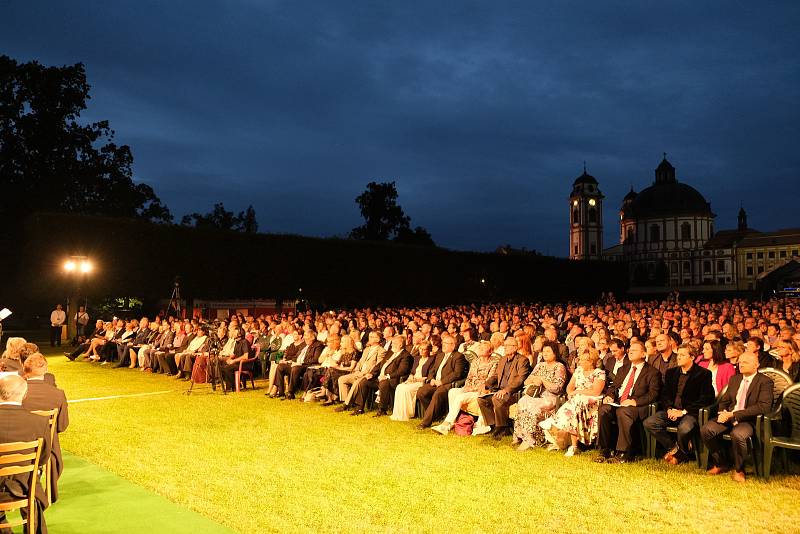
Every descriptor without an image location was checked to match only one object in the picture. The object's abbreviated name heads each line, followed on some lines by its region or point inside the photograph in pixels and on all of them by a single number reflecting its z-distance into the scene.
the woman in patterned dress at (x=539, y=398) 7.79
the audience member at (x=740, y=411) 6.33
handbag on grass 8.49
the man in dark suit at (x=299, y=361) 11.63
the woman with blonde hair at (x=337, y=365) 11.05
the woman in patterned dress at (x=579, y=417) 7.47
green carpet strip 5.09
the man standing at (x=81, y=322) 22.27
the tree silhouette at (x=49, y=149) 31.98
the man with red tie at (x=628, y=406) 7.07
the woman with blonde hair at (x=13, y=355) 6.79
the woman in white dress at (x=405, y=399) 9.52
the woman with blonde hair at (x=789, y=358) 8.03
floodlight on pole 21.83
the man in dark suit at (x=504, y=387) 8.27
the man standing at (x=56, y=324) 21.11
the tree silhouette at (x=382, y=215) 69.25
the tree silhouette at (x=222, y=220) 74.61
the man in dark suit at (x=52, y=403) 5.21
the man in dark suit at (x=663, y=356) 8.58
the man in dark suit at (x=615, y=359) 8.22
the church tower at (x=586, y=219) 96.94
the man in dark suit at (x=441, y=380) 8.96
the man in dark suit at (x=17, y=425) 4.30
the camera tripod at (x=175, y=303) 22.00
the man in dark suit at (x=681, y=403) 6.86
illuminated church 87.25
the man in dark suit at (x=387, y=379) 10.00
